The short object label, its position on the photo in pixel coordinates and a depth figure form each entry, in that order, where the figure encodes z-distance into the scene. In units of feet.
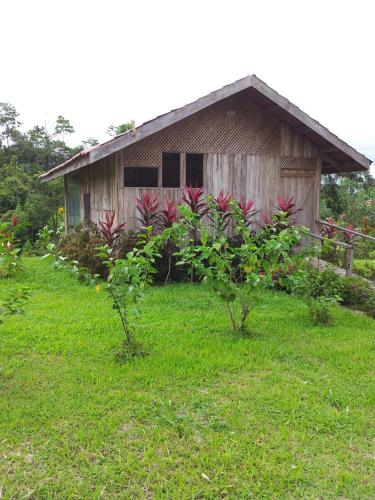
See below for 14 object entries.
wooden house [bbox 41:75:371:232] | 28.53
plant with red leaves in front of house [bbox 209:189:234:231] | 28.31
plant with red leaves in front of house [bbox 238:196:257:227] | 29.07
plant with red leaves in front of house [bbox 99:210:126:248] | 27.45
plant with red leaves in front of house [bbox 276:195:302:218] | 29.84
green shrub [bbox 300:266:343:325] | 19.44
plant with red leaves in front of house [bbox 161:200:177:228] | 27.91
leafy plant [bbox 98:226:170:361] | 13.94
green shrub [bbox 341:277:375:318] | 22.38
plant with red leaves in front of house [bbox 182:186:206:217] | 28.19
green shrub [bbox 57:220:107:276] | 28.30
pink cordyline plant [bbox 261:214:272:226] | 30.71
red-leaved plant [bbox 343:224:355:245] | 33.56
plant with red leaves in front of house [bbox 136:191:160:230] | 27.81
